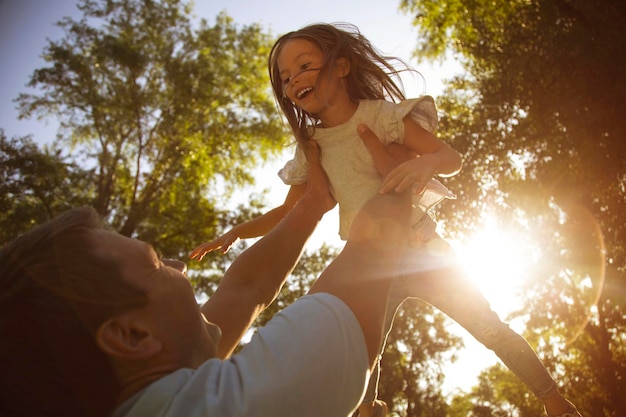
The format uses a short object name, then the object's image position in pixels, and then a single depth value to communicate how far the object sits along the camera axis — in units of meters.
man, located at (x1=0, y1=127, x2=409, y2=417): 0.99
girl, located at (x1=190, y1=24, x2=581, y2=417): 2.67
